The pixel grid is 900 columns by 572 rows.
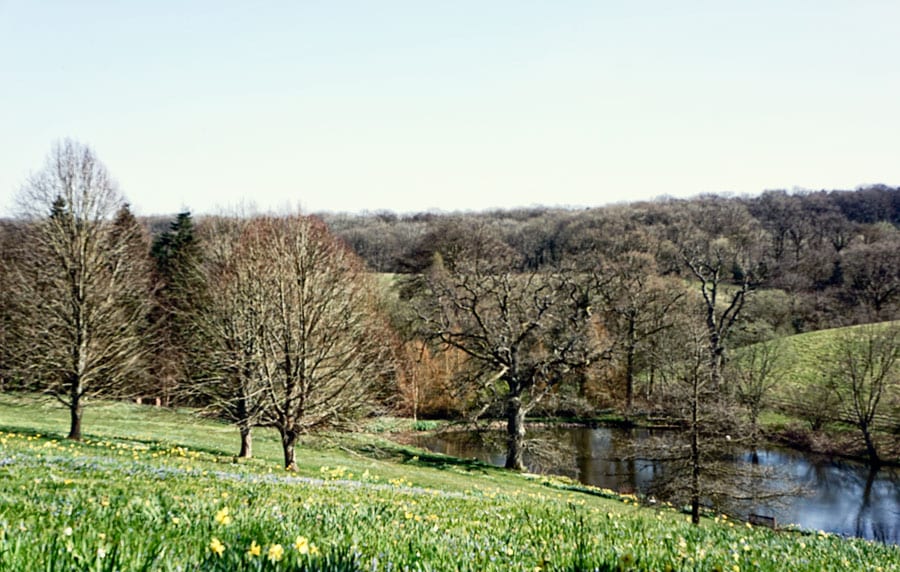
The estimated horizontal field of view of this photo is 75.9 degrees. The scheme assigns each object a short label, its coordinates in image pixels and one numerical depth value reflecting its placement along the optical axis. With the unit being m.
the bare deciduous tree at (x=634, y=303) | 61.38
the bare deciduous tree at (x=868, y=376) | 44.41
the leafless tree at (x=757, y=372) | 49.47
